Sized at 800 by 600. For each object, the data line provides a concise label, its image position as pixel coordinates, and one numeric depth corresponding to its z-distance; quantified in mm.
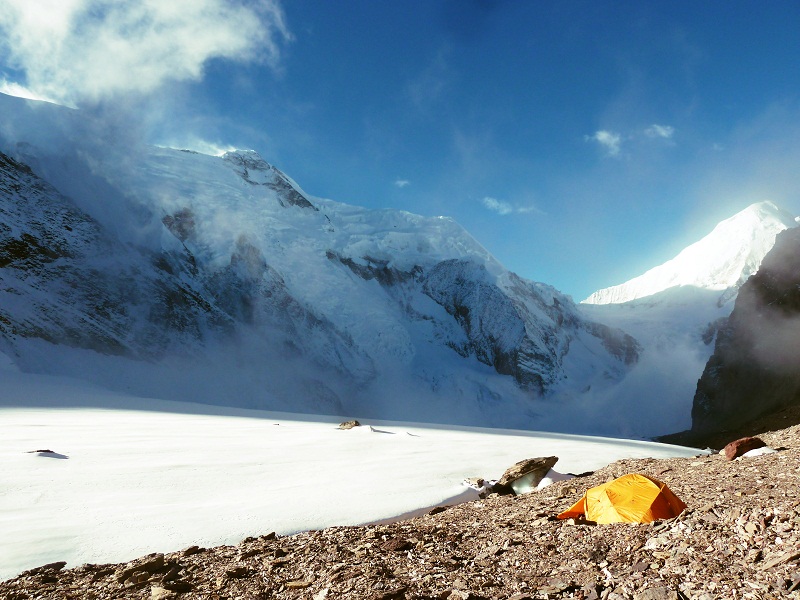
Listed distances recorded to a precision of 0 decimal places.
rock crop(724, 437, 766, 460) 11211
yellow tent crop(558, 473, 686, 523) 6906
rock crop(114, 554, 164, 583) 6348
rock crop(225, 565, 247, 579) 6195
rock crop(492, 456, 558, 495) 11914
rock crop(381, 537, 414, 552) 6667
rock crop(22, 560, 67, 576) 6707
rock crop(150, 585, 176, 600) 5719
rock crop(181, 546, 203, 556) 7205
